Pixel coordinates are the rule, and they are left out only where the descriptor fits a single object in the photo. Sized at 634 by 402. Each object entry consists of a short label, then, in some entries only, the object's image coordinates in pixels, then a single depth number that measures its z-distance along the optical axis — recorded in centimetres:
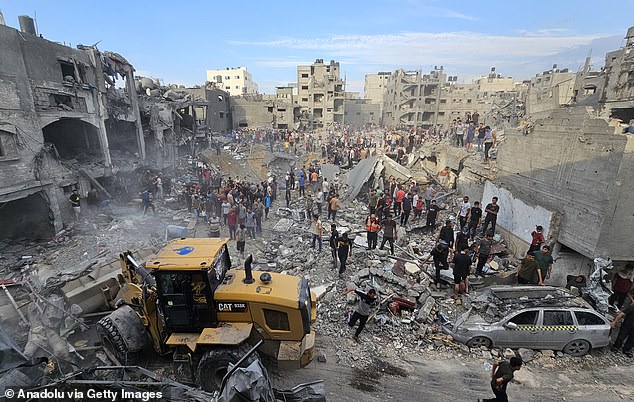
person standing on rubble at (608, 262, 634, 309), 781
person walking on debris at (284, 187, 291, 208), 1694
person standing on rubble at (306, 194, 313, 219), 1505
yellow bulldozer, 520
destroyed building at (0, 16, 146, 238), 1154
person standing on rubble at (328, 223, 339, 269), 980
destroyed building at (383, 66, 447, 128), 4544
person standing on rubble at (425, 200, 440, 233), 1268
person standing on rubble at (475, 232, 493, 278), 922
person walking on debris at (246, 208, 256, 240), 1252
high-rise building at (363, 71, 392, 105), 7950
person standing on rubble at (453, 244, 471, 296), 820
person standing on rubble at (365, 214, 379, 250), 1082
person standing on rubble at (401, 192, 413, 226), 1289
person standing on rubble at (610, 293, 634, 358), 669
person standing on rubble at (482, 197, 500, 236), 1136
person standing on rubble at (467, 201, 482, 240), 1136
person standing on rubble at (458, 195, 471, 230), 1189
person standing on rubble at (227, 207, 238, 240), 1239
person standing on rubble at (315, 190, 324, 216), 1443
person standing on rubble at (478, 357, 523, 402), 461
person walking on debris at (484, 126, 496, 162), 1533
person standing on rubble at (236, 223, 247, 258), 1109
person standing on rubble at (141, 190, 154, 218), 1455
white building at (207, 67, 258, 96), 10450
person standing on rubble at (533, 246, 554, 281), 840
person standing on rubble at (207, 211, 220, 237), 1245
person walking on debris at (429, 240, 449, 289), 893
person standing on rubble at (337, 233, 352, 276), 923
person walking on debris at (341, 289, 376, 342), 661
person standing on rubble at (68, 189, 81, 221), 1380
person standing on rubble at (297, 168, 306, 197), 1748
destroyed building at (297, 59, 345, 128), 4616
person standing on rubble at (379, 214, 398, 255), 1059
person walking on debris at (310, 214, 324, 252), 1074
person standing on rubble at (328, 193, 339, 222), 1356
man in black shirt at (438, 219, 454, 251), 928
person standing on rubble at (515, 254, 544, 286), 827
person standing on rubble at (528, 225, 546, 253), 948
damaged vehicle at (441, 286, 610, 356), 669
